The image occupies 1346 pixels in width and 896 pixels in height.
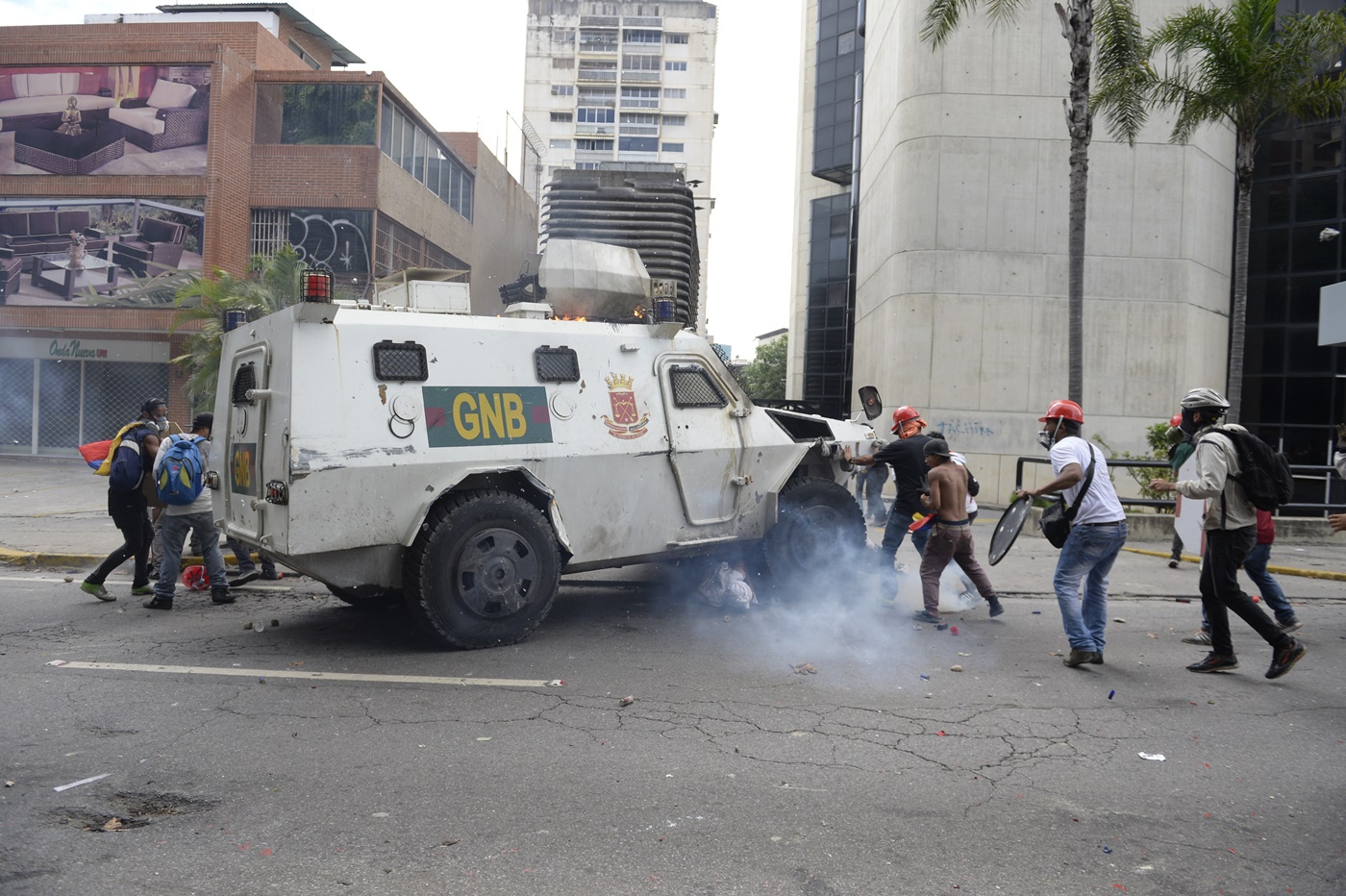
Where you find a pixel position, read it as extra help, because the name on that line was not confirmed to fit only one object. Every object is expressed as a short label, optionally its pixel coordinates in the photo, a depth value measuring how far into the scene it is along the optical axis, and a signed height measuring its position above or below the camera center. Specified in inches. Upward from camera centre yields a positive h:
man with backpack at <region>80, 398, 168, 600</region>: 326.0 -31.3
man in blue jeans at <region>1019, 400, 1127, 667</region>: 253.4 -28.0
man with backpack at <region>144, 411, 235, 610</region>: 308.3 -31.5
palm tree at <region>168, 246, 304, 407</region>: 723.4 +81.4
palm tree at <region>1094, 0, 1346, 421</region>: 581.9 +219.7
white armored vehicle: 239.6 -10.7
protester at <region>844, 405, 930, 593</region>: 333.1 -18.7
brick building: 1004.6 +223.2
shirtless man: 301.3 -28.8
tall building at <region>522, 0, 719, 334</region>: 3516.2 +1233.2
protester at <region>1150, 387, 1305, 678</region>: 239.6 -22.3
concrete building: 820.6 +146.0
